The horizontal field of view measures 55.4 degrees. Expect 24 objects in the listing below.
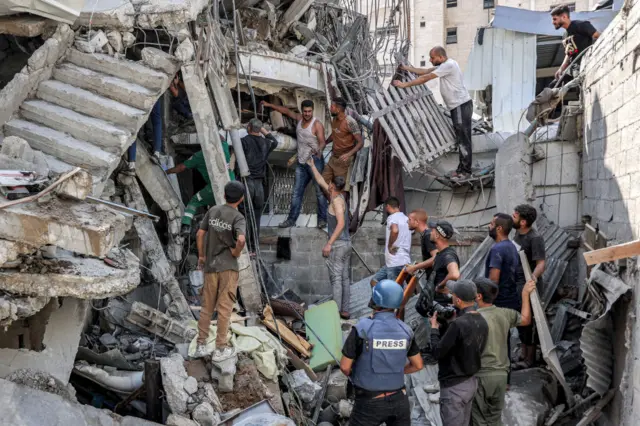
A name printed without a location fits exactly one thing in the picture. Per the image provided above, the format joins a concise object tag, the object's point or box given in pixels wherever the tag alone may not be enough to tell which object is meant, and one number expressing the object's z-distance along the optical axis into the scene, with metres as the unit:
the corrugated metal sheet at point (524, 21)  13.62
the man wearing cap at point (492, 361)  4.97
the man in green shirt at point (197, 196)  8.49
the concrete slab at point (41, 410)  3.80
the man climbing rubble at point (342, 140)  9.27
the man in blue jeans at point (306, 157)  9.56
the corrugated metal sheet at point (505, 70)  13.70
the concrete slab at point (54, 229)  4.03
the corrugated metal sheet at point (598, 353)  5.71
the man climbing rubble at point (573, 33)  9.23
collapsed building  4.58
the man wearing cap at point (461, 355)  4.71
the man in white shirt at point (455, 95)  9.19
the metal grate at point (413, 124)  9.01
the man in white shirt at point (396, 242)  7.75
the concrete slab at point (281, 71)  9.32
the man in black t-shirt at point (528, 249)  6.65
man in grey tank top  8.09
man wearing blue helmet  4.48
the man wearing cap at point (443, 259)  6.12
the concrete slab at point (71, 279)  4.13
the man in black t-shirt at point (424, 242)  6.79
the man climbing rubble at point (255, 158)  8.76
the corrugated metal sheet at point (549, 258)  8.02
